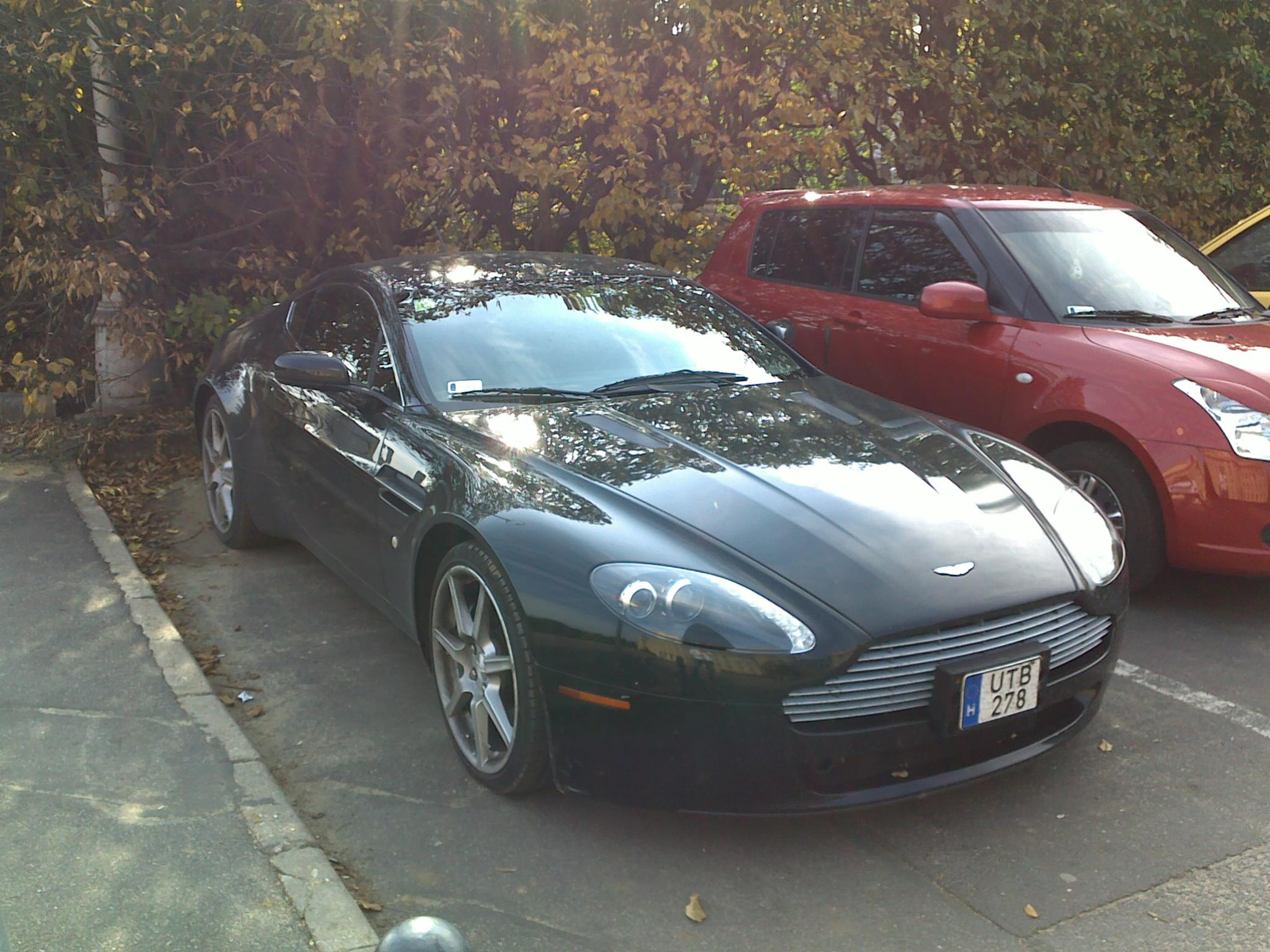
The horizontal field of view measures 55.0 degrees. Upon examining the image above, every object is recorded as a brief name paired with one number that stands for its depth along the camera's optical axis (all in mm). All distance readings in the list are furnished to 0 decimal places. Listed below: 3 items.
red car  4691
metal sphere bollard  1916
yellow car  7117
